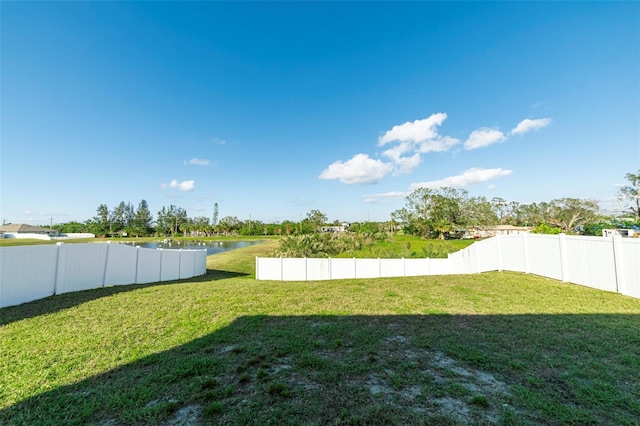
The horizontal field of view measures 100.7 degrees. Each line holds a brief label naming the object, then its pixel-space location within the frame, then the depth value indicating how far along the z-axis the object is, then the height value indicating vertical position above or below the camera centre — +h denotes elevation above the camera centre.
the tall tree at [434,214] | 37.59 +2.68
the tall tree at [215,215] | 86.18 +5.75
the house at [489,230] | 45.17 +0.29
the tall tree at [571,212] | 47.31 +3.59
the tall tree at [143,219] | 74.61 +4.18
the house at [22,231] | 50.30 +0.48
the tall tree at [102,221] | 70.94 +3.37
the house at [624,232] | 19.14 -0.06
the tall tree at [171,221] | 73.19 +3.31
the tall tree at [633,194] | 34.44 +4.87
